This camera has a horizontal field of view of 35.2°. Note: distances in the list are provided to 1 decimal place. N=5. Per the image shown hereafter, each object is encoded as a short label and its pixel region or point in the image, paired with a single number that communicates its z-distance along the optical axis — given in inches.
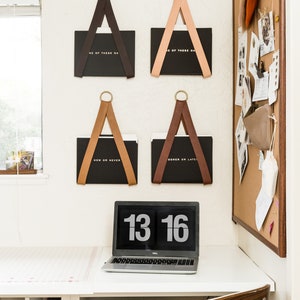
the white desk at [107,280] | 65.2
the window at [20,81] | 94.7
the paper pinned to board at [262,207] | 65.7
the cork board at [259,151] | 59.8
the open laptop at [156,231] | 79.1
